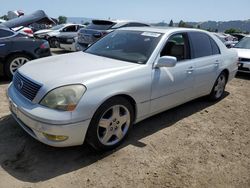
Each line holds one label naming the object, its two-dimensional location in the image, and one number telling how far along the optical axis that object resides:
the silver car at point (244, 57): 6.33
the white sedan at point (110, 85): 2.22
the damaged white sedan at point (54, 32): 10.28
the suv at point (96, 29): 6.72
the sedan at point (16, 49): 4.60
